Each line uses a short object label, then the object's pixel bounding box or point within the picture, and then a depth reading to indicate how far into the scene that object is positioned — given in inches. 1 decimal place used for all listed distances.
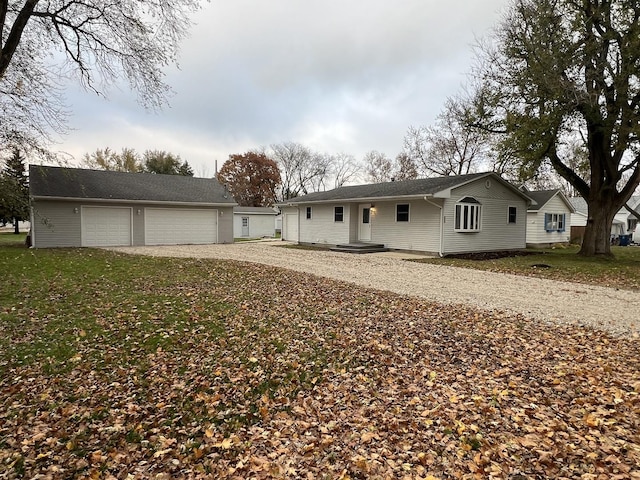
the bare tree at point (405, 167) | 1417.3
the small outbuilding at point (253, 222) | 1167.0
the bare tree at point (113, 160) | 1448.1
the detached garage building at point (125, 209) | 674.8
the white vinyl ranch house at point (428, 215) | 607.8
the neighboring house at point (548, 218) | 896.3
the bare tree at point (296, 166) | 1889.8
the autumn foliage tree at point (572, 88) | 496.4
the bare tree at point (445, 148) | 1141.7
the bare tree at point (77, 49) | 411.5
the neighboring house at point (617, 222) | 1096.2
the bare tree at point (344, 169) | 1908.2
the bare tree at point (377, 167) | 1699.1
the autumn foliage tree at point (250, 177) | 1738.4
